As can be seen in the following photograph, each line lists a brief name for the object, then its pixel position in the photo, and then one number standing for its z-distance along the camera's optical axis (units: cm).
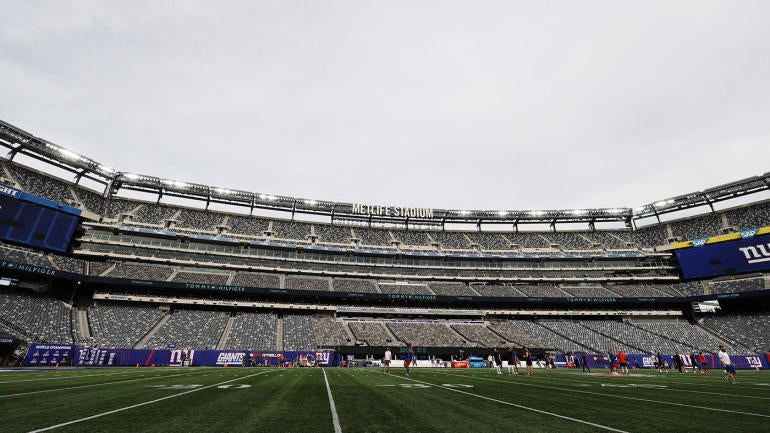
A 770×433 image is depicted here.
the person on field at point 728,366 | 1691
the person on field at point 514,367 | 2425
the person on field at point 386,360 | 2336
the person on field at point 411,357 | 3867
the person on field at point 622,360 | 2273
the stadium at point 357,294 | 1491
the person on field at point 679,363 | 2762
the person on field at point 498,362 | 2411
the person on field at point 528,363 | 2234
